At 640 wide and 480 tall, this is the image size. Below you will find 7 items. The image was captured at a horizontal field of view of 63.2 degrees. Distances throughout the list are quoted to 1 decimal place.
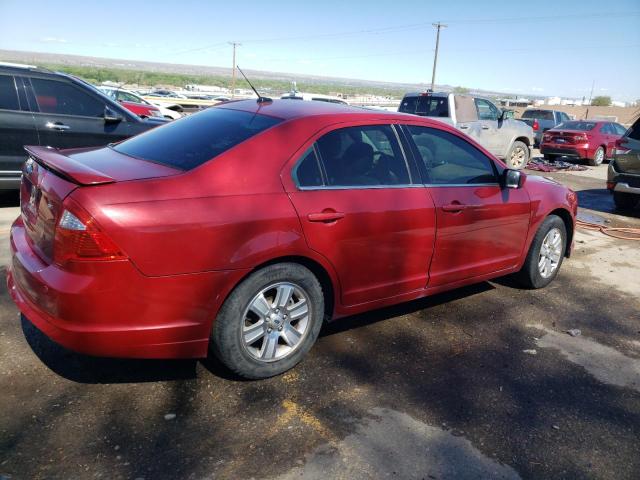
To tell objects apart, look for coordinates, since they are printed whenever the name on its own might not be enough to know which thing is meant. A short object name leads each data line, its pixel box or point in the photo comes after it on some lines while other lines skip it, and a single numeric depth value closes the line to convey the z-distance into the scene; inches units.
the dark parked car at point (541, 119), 847.7
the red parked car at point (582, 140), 628.7
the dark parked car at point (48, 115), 253.3
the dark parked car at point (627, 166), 335.3
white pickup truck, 483.2
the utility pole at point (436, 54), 2032.7
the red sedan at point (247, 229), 100.7
